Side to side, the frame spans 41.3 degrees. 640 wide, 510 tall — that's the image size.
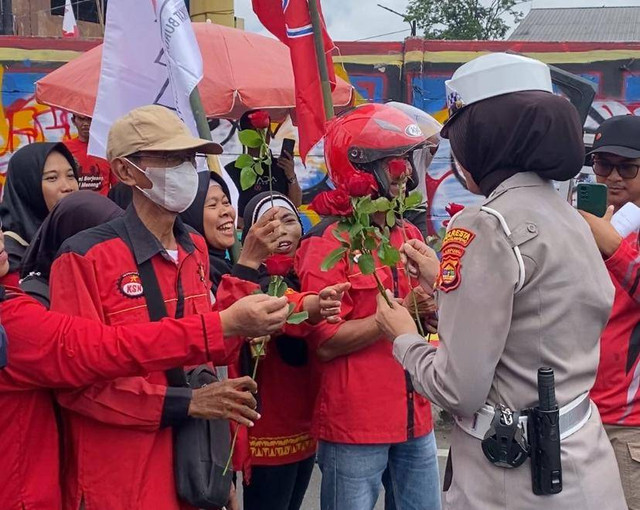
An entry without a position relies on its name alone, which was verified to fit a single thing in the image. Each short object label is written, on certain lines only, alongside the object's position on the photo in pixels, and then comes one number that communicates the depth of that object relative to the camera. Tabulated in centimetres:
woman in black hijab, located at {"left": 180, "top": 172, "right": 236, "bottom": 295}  350
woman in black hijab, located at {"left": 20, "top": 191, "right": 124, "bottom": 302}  268
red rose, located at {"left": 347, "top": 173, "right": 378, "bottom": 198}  246
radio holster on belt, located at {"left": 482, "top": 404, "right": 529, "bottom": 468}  207
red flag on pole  407
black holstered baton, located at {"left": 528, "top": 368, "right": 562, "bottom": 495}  203
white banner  398
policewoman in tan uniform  203
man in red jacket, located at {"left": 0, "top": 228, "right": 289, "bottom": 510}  227
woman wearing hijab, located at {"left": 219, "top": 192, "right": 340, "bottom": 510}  323
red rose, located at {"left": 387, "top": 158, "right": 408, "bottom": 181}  288
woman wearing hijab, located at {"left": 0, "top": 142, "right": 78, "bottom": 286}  344
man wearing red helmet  301
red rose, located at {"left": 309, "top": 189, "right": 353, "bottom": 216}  247
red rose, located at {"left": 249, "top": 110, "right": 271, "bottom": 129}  259
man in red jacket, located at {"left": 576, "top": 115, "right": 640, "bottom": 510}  307
